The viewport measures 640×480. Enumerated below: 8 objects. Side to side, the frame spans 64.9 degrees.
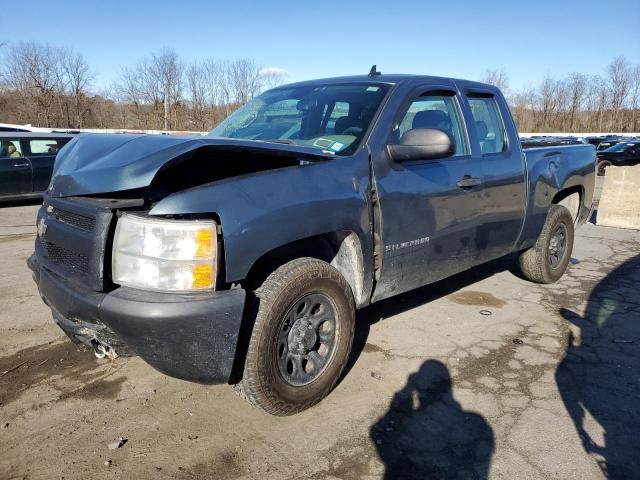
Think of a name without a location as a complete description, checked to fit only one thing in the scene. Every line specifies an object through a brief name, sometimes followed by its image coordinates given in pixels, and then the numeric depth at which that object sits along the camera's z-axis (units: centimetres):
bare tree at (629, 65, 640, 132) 5238
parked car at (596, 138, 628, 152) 2708
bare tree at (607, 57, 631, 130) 5344
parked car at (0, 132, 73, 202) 1038
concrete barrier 920
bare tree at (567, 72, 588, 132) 5319
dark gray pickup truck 229
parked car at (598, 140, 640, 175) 2181
